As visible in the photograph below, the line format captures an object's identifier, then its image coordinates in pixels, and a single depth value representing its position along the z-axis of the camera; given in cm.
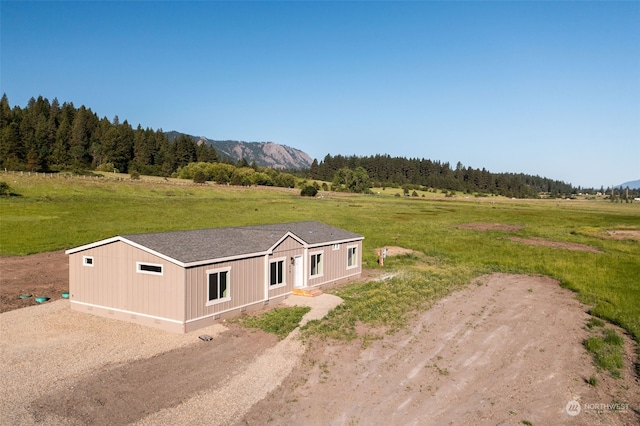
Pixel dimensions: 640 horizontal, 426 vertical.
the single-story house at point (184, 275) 1952
